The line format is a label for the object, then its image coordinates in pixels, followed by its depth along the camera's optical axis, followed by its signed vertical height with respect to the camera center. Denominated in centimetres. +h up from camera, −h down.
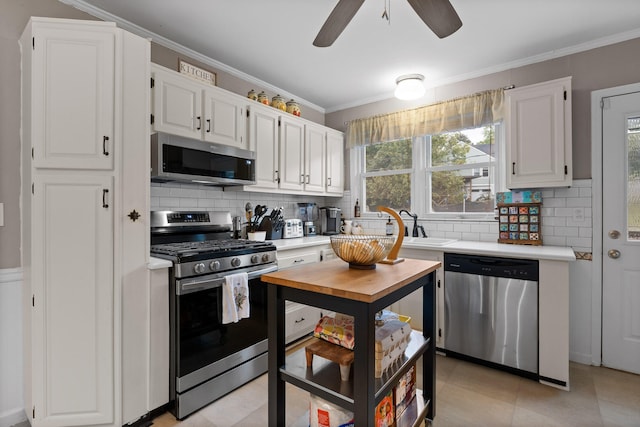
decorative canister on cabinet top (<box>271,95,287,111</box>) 315 +112
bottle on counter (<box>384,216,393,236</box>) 343 -16
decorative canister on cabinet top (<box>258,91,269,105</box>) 302 +112
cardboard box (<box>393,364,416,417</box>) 146 -88
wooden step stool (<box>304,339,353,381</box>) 128 -59
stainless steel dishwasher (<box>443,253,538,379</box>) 226 -76
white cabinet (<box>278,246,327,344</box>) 276 -89
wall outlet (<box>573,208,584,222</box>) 257 -1
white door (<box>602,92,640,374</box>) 239 -15
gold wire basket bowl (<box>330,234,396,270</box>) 144 -17
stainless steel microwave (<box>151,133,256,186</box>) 218 +40
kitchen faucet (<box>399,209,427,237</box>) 336 -15
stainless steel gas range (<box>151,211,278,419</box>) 189 -67
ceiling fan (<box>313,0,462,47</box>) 148 +99
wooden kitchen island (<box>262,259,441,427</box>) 113 -45
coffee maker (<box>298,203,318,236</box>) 371 -3
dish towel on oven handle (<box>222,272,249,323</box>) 205 -56
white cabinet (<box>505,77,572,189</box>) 244 +63
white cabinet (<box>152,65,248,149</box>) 222 +81
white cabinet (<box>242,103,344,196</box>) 294 +64
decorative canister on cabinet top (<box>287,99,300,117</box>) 333 +113
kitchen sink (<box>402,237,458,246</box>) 282 -27
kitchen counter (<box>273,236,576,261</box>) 222 -28
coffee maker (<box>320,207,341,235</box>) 385 -8
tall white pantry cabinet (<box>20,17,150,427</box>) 163 -4
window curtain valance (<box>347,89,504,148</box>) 297 +100
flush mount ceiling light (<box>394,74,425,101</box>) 281 +115
